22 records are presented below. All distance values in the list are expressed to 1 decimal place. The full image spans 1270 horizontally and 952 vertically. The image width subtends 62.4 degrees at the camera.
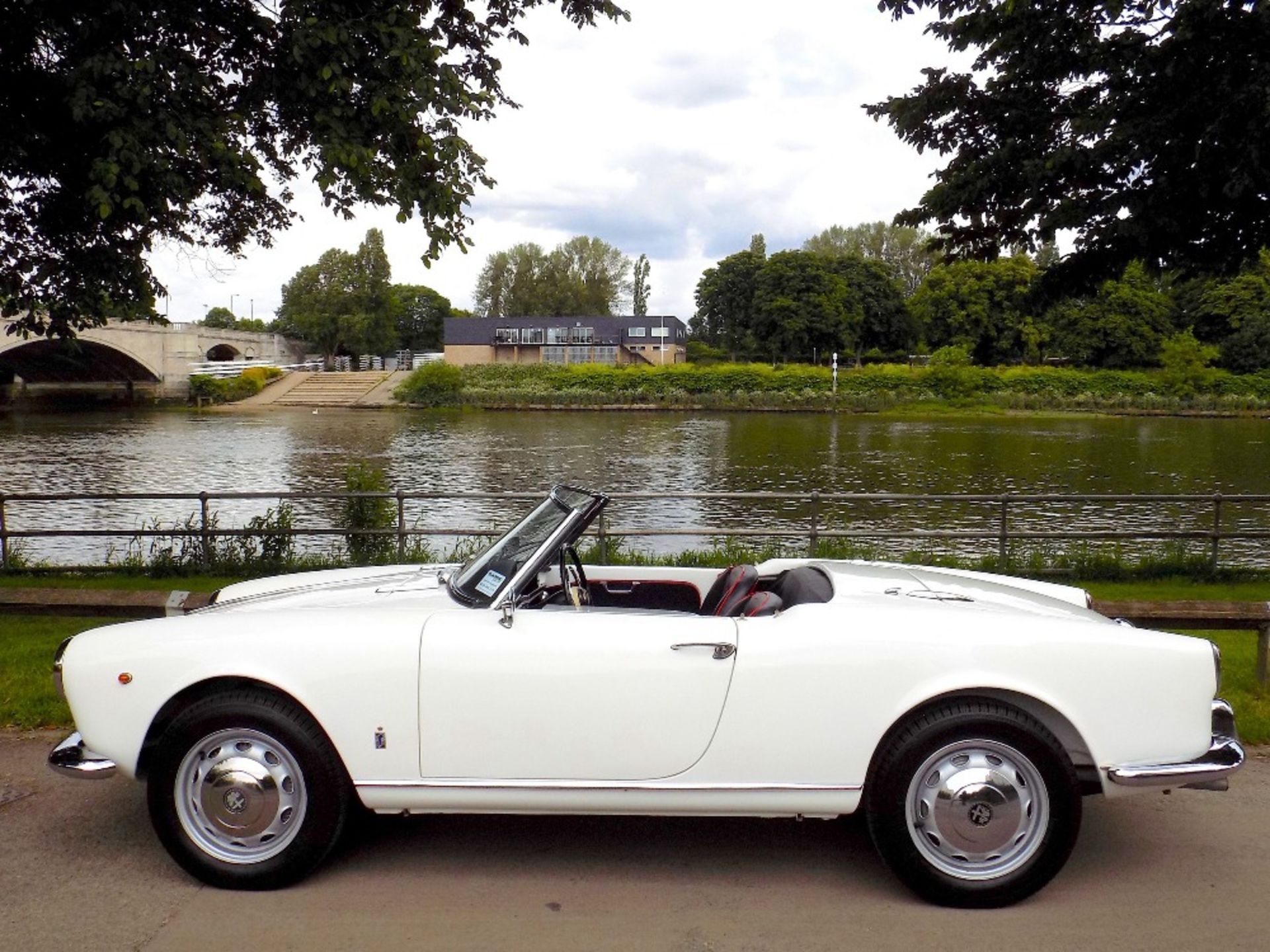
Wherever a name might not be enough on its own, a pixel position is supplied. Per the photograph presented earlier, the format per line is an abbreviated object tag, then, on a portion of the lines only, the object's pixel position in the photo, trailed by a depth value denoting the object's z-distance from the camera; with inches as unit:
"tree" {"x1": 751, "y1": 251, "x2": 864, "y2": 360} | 3681.1
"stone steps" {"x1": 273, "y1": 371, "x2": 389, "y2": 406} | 3449.8
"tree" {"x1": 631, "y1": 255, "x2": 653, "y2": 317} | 5295.3
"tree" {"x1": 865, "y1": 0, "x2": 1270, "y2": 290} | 393.4
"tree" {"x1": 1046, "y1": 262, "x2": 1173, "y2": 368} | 3243.1
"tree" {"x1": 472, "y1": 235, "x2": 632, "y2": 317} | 4992.6
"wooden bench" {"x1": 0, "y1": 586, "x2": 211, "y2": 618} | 259.0
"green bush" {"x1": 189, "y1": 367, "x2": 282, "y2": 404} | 3235.7
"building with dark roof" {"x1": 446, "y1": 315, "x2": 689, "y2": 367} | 4227.4
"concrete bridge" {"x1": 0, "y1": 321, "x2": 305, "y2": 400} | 2748.5
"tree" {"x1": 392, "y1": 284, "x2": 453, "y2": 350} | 5113.2
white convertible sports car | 137.3
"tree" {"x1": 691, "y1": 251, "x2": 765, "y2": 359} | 4074.8
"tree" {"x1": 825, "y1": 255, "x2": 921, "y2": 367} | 3843.5
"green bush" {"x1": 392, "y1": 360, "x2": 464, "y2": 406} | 3304.6
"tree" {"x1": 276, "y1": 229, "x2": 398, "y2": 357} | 4160.9
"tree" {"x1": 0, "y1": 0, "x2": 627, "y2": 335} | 307.6
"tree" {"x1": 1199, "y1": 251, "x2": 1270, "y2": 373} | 3073.3
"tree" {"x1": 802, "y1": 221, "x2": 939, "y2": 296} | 4886.8
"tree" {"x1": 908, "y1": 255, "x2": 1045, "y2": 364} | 3513.8
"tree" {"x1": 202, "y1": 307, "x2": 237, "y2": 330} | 5693.9
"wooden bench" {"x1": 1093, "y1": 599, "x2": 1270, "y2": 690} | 231.9
